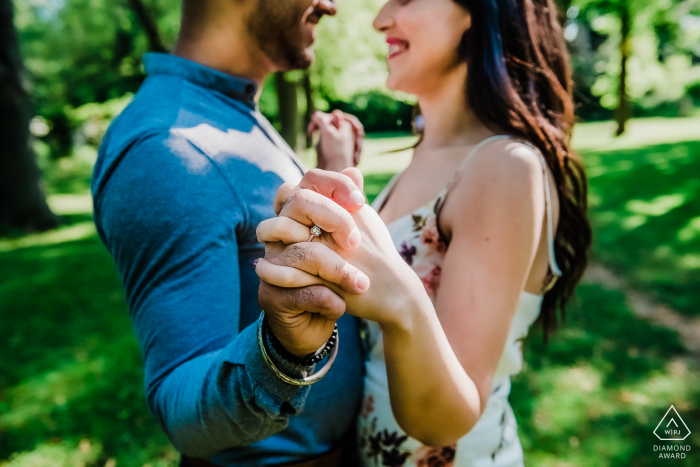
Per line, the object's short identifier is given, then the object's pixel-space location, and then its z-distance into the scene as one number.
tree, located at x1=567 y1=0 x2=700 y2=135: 11.86
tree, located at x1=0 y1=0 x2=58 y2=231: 7.39
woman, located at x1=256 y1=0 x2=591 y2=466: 0.55
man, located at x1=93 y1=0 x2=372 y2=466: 0.53
